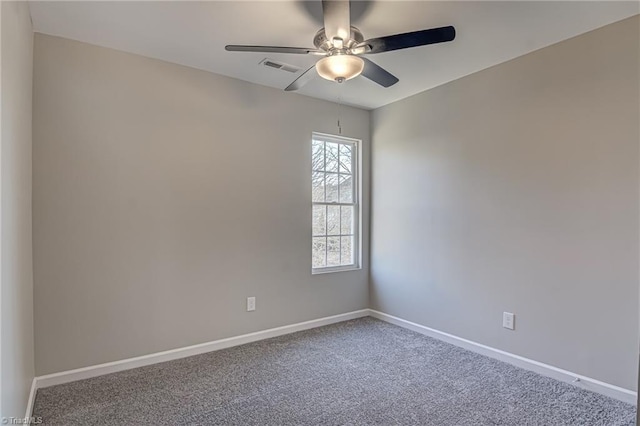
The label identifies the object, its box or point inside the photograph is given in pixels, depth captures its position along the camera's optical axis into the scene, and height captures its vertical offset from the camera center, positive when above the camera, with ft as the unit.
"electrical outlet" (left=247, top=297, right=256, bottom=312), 11.04 -2.91
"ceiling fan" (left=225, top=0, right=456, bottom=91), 6.01 +3.02
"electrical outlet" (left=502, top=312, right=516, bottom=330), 9.45 -2.94
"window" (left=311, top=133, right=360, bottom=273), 12.85 +0.22
